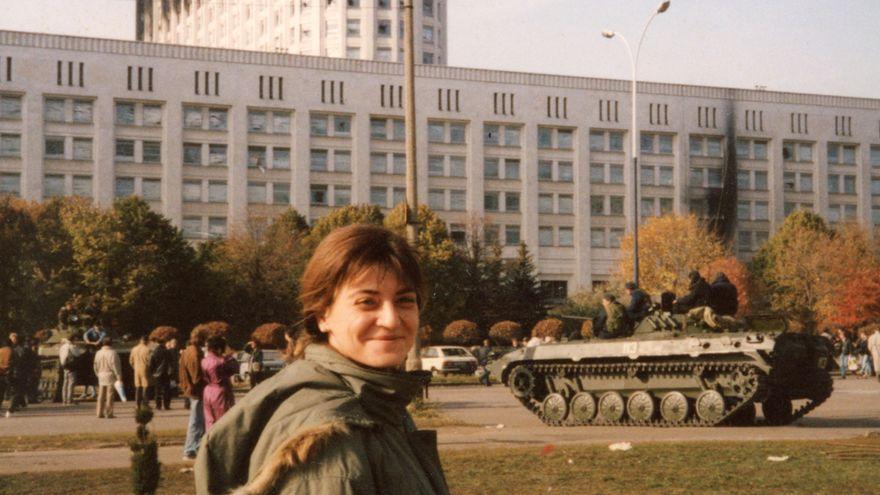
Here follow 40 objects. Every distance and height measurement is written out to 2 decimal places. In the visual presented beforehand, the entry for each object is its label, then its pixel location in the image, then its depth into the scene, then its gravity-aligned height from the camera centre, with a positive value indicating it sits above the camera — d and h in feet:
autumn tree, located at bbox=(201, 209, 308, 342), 246.27 -1.63
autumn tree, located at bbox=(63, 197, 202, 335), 224.94 +1.31
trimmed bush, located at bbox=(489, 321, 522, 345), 232.94 -11.06
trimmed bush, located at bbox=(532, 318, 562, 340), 218.79 -10.16
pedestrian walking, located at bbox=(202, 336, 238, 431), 47.29 -4.39
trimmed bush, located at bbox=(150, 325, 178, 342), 140.44 -7.27
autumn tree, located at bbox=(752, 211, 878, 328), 272.72 +0.82
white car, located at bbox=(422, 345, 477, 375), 175.83 -12.64
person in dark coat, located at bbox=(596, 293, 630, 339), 75.51 -2.92
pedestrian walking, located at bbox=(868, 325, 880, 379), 116.01 -7.30
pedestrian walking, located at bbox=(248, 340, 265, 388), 76.43 -5.98
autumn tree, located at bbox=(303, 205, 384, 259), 263.49 +11.91
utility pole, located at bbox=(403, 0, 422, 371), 73.10 +8.64
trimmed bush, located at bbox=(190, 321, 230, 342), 58.03 -2.96
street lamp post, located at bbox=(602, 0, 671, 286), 126.41 +9.58
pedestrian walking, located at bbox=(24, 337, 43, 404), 99.19 -8.51
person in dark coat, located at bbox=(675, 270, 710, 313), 73.46 -1.45
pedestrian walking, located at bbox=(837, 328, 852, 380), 152.34 -10.16
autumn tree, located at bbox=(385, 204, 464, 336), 263.49 +0.82
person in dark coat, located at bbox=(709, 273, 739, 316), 73.36 -1.63
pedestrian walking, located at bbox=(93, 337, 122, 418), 81.92 -7.08
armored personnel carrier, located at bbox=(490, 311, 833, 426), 67.72 -6.05
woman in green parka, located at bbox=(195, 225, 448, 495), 8.72 -0.98
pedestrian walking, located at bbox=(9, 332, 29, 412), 92.73 -8.05
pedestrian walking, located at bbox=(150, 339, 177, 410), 92.63 -7.66
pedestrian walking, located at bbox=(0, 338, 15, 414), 87.35 -6.56
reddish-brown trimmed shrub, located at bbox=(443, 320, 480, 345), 234.38 -11.36
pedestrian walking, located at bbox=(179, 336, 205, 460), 51.29 -5.04
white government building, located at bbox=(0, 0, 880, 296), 297.12 +34.54
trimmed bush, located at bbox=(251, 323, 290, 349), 189.18 -9.48
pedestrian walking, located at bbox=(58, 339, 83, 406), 98.27 -7.44
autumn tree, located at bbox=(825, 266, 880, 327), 250.78 -5.82
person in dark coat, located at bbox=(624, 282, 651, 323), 75.97 -2.18
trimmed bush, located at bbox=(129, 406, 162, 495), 26.40 -4.07
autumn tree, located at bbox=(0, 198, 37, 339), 211.41 +1.40
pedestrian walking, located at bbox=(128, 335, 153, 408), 83.20 -6.71
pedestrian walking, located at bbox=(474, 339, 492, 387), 174.81 -12.08
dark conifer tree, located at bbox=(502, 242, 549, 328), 270.87 -6.01
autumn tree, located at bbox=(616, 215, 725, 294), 277.03 +4.49
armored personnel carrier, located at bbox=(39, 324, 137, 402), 110.32 -8.37
